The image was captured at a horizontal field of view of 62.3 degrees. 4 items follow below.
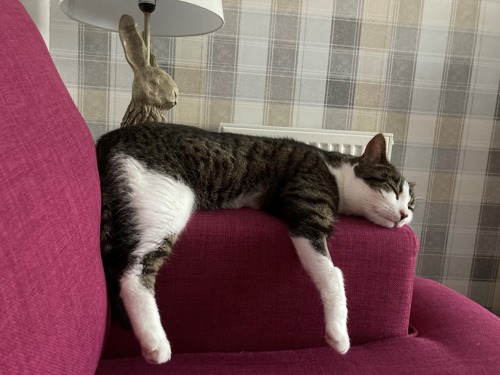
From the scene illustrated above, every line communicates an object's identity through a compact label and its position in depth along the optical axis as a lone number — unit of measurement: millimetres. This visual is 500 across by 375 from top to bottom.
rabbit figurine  1165
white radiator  1723
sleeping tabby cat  750
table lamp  1171
